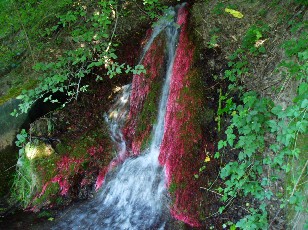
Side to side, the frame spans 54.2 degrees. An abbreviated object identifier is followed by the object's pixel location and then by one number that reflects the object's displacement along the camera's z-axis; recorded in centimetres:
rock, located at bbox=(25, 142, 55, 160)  557
